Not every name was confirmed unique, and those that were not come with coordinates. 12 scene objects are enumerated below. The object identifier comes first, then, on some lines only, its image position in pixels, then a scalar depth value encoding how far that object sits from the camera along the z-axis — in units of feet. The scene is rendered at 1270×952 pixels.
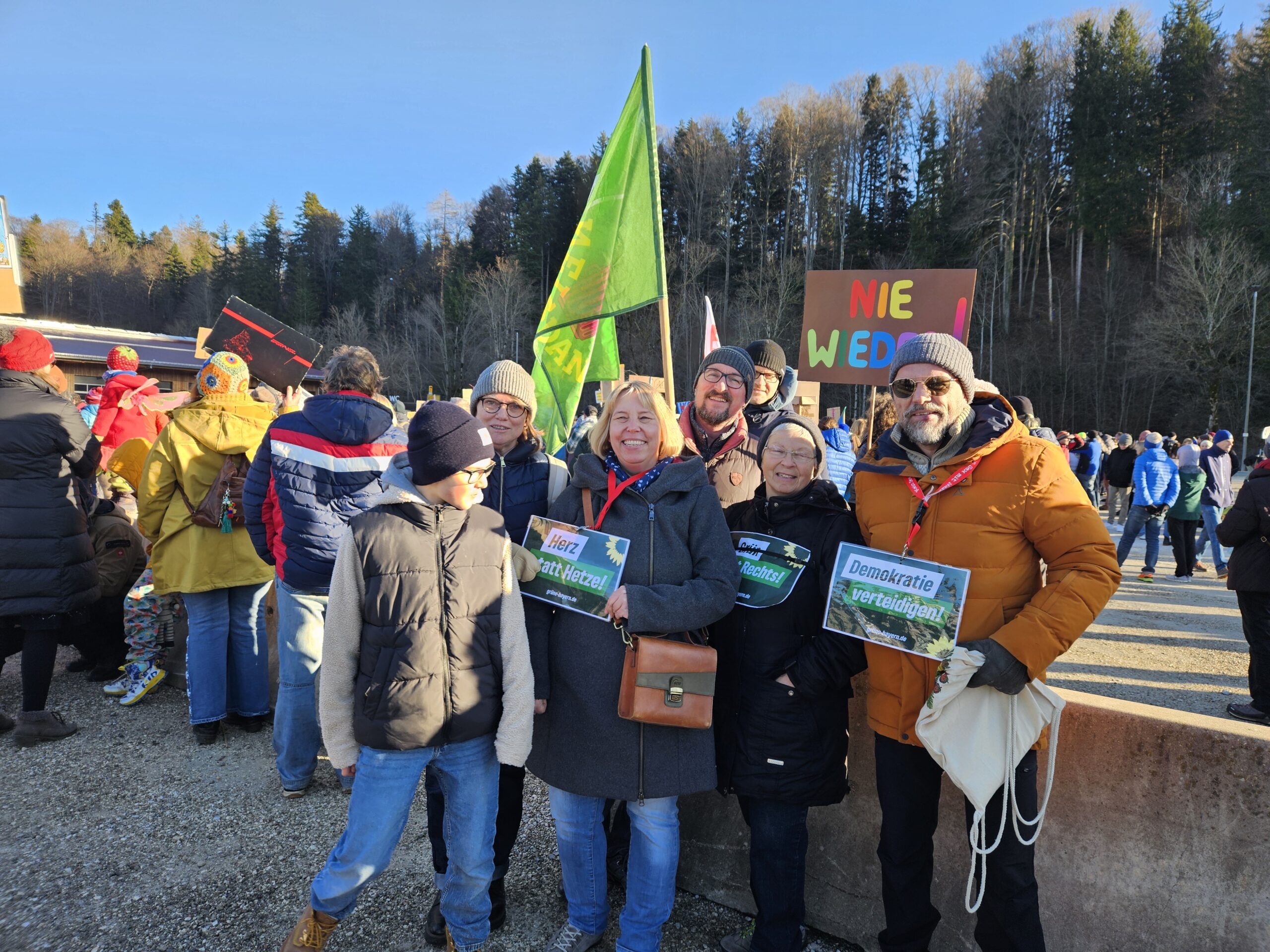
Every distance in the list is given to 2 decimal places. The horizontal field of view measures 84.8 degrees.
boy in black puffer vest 7.16
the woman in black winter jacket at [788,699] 7.56
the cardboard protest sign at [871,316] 13.93
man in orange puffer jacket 6.38
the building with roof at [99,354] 94.99
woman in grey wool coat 7.52
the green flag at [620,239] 11.93
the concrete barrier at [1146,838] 6.55
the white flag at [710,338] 25.27
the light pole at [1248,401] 83.90
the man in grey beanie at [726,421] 10.14
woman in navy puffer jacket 8.91
